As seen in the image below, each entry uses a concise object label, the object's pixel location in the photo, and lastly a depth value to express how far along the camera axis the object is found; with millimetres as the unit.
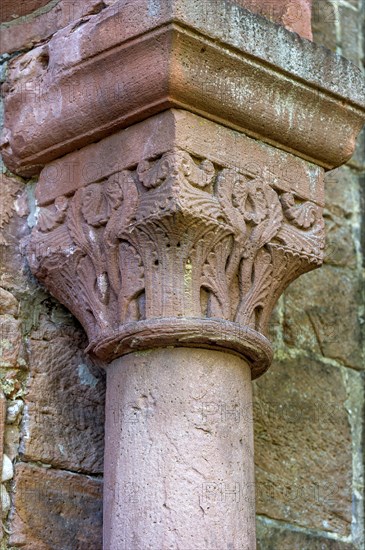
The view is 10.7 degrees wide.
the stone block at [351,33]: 6355
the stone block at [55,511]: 4365
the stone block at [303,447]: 5174
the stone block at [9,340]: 4560
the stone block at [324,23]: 6219
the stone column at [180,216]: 4137
